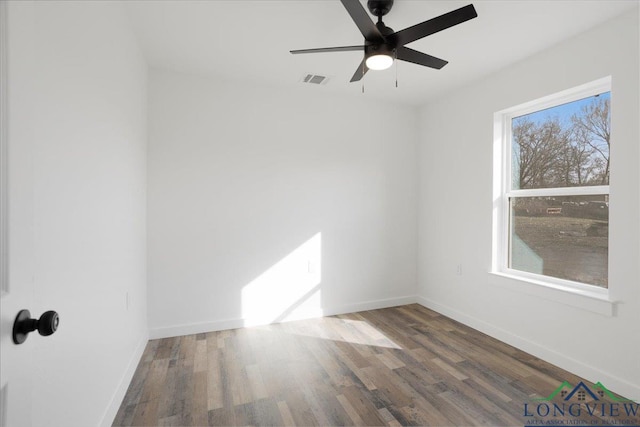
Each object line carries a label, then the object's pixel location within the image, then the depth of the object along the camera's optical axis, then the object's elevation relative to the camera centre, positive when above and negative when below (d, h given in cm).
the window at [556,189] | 235 +15
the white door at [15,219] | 66 -2
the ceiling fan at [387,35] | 165 +103
